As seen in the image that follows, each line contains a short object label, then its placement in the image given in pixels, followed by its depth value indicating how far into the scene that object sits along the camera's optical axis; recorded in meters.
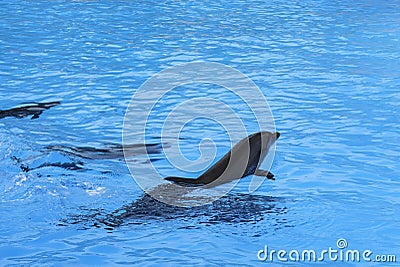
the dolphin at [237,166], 9.92
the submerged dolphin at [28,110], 12.98
